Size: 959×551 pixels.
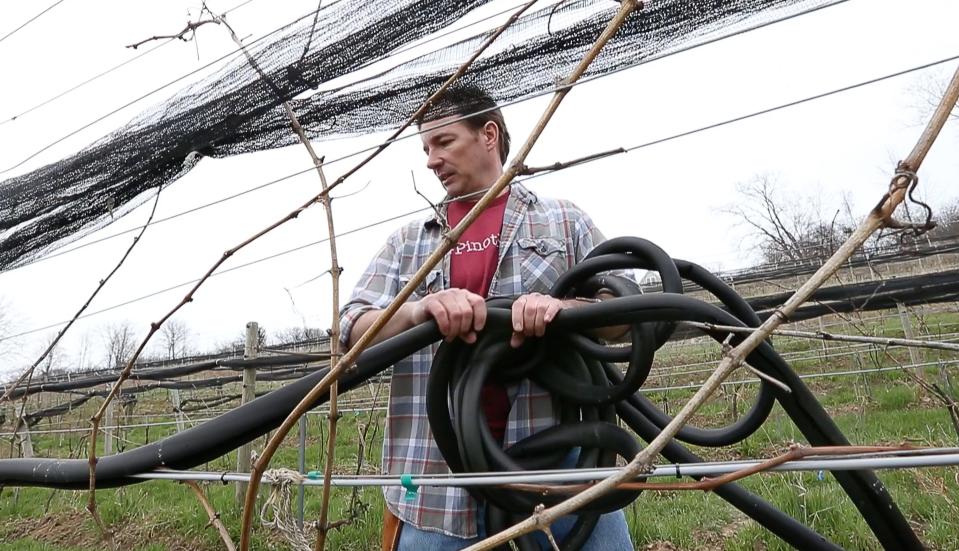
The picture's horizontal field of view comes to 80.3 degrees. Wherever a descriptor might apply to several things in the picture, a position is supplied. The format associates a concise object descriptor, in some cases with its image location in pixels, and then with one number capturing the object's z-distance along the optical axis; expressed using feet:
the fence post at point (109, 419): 25.11
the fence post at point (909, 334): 22.90
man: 3.89
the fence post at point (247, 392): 13.80
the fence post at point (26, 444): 22.18
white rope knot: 2.56
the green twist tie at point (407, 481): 2.44
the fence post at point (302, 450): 9.43
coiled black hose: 2.46
